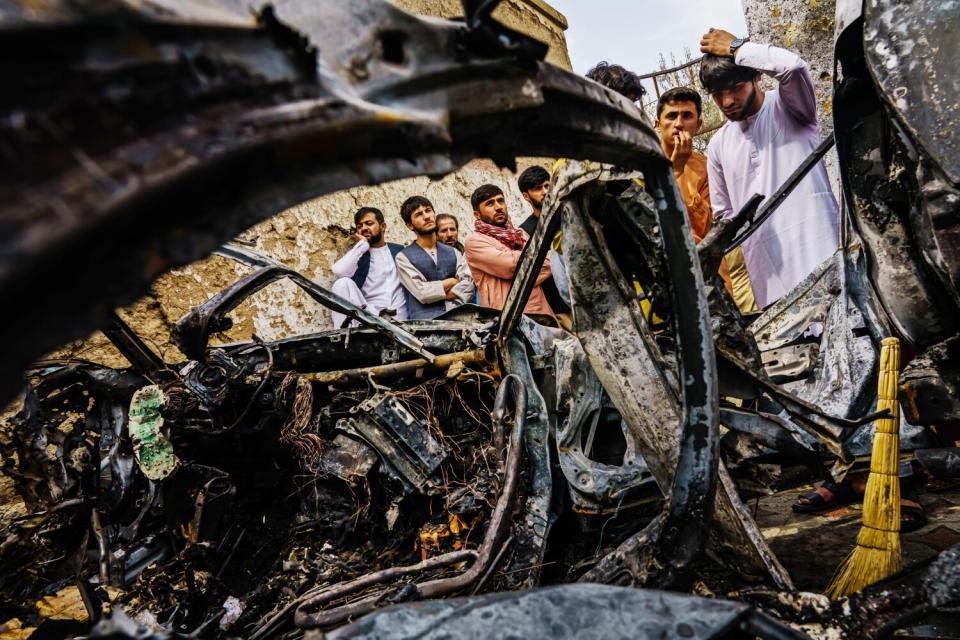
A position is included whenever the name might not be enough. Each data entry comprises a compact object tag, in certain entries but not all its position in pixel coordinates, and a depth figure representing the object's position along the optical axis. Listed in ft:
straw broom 6.15
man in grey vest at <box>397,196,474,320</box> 15.99
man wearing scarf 13.85
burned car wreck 1.69
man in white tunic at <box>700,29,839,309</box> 12.38
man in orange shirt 13.58
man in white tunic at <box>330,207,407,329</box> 16.43
